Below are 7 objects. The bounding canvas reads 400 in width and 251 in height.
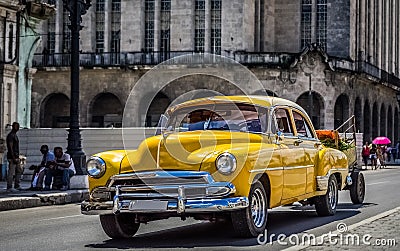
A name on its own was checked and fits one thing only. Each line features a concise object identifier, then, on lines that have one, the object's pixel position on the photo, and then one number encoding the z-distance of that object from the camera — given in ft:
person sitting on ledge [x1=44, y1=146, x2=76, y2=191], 68.54
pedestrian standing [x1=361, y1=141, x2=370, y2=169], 155.33
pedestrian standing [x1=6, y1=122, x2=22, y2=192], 65.10
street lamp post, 69.46
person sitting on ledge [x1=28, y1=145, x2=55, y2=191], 68.03
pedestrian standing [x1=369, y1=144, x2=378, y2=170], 152.20
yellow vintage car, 32.19
